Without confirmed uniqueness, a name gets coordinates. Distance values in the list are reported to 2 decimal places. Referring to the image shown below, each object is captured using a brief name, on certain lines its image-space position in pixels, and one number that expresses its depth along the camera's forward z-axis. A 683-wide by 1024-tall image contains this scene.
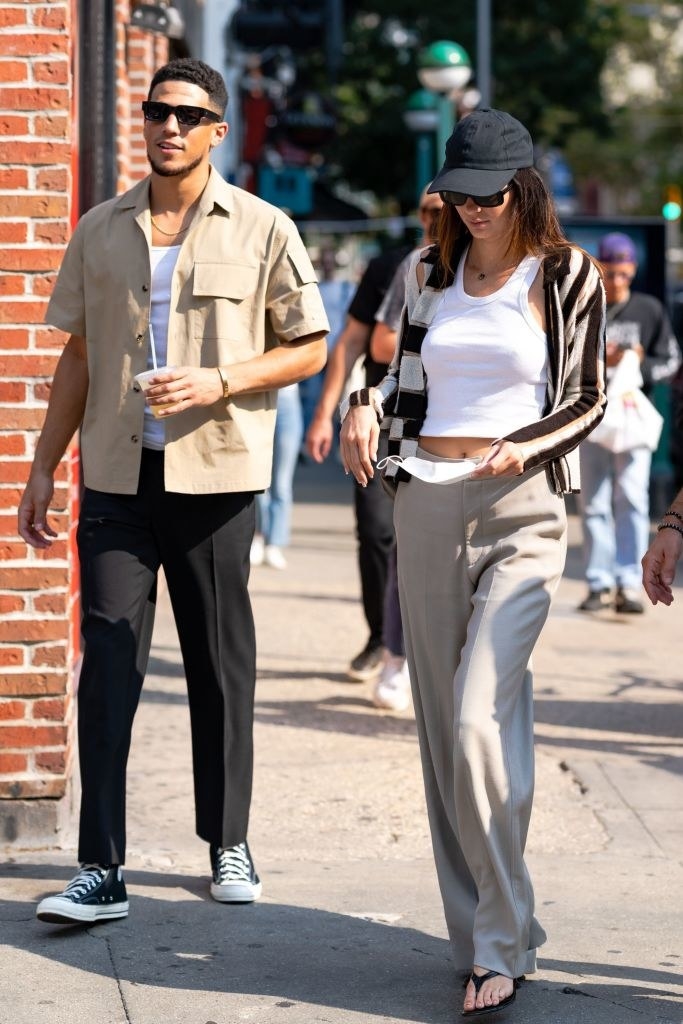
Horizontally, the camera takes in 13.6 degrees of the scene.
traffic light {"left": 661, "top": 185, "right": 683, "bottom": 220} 33.81
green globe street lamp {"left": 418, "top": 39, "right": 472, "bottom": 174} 24.31
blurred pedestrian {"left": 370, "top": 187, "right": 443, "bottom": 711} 11.34
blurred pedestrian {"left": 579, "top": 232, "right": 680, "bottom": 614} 16.16
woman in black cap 6.50
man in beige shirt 7.52
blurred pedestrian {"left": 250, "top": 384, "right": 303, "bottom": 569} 18.22
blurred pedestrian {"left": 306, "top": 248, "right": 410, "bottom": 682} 11.58
